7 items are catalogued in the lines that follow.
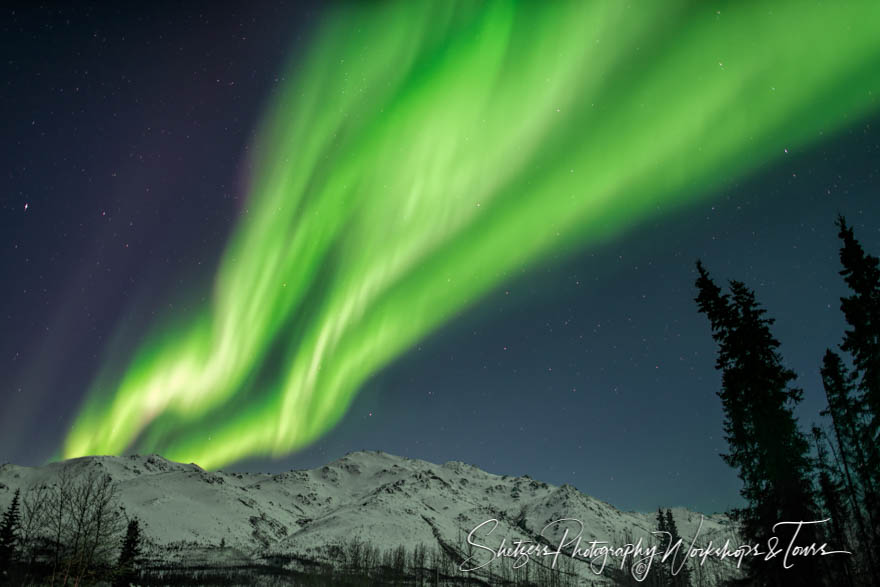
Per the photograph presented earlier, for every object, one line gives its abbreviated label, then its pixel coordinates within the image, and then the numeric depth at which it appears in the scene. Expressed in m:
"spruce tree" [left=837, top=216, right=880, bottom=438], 23.08
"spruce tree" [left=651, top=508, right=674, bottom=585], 66.56
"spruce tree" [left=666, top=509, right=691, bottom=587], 71.14
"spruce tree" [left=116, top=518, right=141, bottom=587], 67.53
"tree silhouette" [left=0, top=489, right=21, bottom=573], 66.69
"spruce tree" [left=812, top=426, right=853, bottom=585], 27.66
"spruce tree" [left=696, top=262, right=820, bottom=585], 23.75
